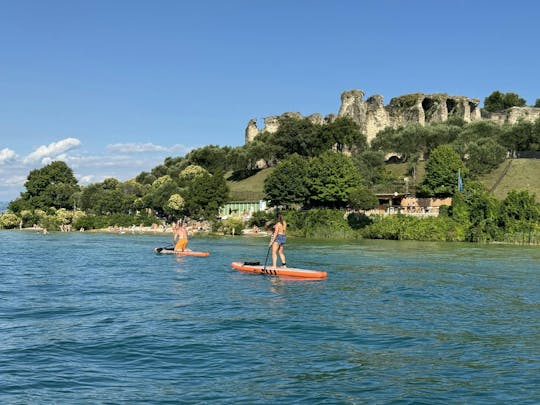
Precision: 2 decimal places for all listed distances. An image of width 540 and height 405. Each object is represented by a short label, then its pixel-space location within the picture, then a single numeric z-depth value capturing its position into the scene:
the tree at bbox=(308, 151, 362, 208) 85.38
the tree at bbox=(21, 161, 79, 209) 129.62
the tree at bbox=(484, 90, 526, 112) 168.62
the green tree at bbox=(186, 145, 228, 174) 141.38
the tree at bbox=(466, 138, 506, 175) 99.19
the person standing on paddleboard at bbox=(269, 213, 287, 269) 31.61
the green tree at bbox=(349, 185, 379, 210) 80.31
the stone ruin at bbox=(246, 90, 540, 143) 138.00
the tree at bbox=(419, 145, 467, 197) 88.12
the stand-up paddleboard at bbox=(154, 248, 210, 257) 44.01
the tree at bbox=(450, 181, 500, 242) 68.44
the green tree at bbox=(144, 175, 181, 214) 110.75
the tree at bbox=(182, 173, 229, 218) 98.71
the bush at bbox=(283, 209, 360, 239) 77.69
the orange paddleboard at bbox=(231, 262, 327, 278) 29.72
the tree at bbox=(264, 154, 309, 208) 88.69
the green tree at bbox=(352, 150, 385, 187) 102.56
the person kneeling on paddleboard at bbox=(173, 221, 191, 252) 45.97
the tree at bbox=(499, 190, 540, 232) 67.44
